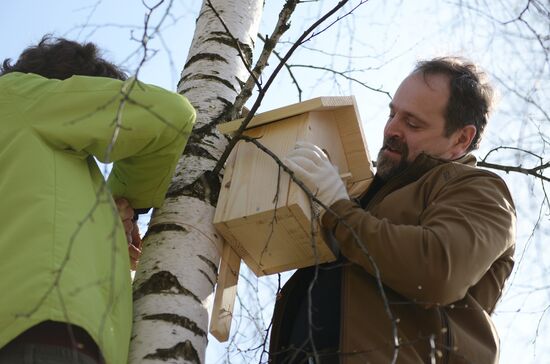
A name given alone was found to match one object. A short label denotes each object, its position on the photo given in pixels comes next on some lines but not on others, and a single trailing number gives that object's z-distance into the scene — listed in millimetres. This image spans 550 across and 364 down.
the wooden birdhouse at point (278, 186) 2926
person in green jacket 2240
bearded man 2596
